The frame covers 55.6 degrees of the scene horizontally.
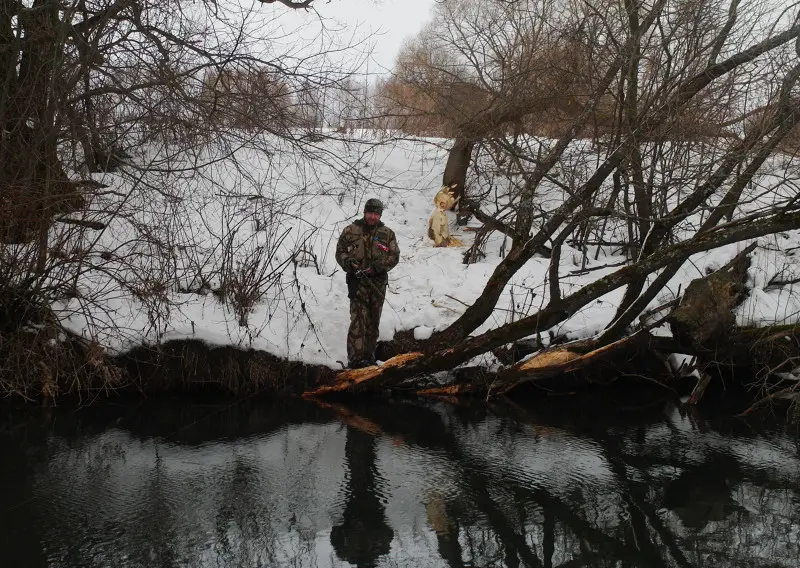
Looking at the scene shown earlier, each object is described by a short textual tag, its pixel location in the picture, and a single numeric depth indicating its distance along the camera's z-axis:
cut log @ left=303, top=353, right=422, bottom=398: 8.05
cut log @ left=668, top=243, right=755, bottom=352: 7.89
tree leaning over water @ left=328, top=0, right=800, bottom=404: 7.00
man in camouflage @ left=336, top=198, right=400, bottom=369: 7.89
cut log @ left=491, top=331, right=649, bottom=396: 7.96
